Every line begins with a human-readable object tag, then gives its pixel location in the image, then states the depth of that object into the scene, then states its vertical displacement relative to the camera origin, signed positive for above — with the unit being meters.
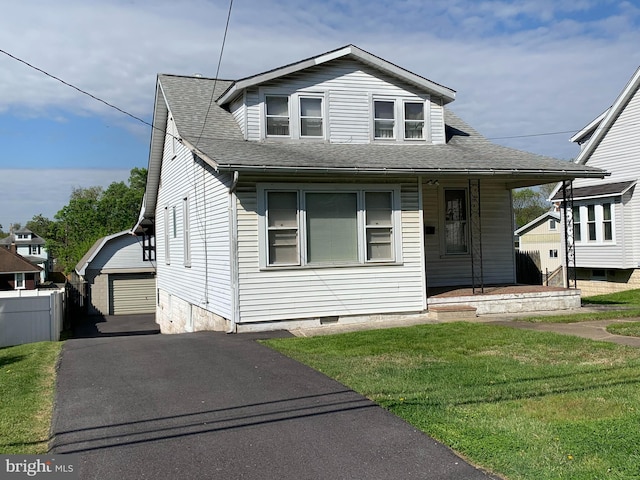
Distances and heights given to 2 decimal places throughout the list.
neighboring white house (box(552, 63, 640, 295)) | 22.73 +1.60
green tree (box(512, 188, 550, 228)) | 75.25 +5.36
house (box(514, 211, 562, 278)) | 36.75 +0.53
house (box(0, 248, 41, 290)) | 46.41 -0.95
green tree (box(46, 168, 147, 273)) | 69.81 +4.86
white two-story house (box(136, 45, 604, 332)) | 12.69 +1.34
